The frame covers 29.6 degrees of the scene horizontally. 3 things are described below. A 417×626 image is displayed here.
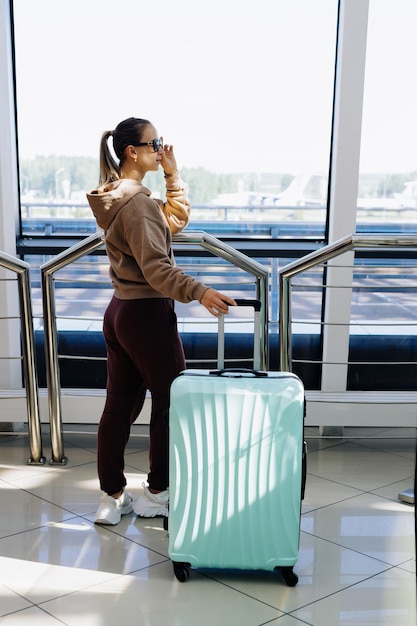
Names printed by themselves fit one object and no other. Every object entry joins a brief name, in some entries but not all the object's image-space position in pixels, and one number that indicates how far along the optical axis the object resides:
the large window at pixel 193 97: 3.87
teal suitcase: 2.31
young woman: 2.49
